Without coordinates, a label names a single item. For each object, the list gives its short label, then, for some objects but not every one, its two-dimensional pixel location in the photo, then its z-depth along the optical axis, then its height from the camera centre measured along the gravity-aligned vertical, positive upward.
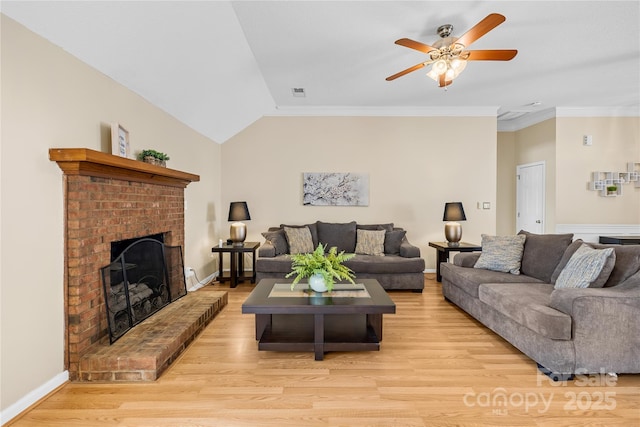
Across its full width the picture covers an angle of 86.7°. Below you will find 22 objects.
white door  5.84 +0.23
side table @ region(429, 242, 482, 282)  4.70 -0.55
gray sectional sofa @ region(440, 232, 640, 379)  2.14 -0.74
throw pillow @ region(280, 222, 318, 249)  5.05 -0.31
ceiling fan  2.58 +1.27
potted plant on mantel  3.05 +0.48
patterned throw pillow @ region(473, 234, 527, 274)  3.50 -0.47
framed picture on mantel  2.65 +0.55
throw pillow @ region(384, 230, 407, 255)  4.93 -0.47
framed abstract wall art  5.50 +0.33
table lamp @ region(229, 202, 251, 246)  4.86 -0.14
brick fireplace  2.17 -0.11
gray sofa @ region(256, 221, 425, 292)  4.42 -0.65
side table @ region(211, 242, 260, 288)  4.60 -0.74
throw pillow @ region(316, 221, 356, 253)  5.03 -0.39
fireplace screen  2.53 -0.65
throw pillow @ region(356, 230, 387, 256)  4.84 -0.47
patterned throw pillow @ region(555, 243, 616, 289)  2.42 -0.44
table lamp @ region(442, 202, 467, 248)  4.93 -0.15
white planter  2.77 -0.61
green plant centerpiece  2.76 -0.47
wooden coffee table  2.47 -0.92
